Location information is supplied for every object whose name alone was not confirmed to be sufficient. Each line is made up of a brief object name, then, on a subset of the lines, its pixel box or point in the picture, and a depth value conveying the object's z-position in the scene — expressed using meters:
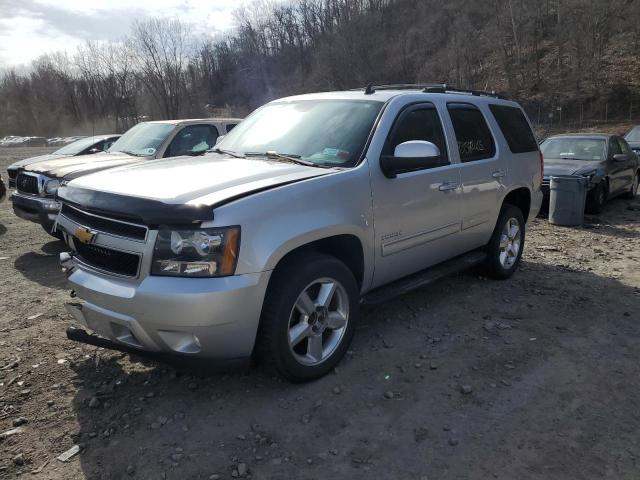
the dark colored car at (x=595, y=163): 9.71
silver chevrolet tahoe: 2.86
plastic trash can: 8.80
